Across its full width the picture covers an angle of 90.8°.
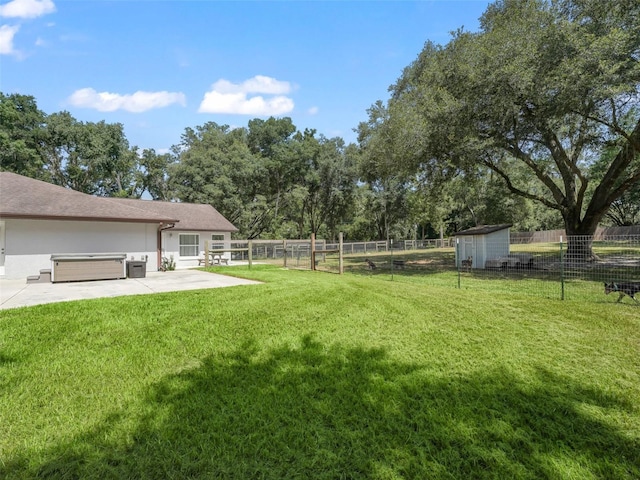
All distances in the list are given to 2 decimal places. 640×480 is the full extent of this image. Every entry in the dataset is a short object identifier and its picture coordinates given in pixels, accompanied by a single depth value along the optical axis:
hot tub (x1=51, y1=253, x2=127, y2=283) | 9.72
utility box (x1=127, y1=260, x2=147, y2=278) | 11.34
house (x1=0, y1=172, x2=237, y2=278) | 10.90
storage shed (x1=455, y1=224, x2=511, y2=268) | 14.67
